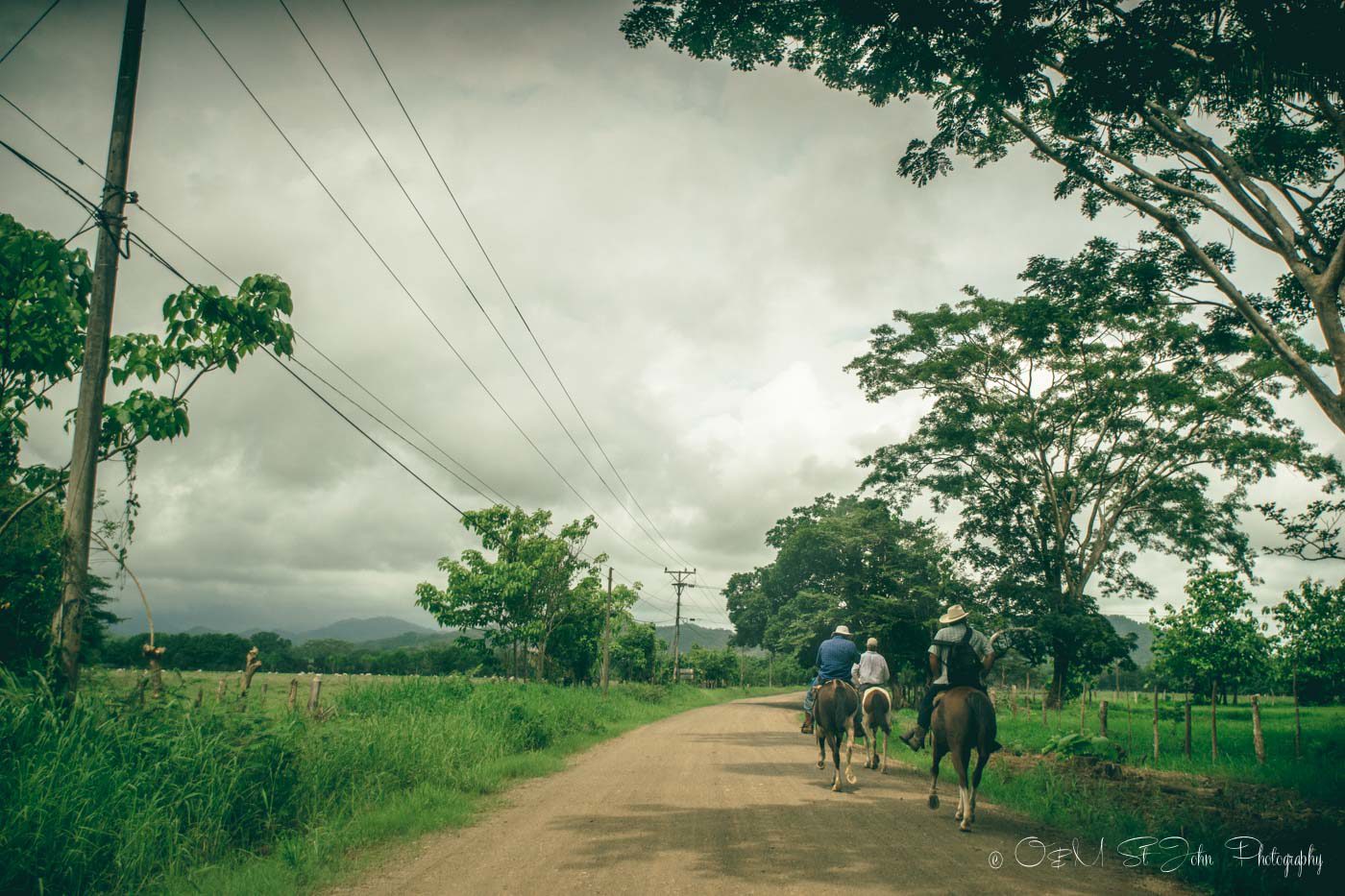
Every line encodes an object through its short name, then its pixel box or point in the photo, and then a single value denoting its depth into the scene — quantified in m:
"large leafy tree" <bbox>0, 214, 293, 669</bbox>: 6.83
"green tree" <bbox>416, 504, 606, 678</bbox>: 25.11
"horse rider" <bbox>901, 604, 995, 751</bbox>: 8.37
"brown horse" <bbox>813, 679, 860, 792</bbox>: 10.45
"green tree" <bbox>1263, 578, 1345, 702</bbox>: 27.70
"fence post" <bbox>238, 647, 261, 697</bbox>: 8.63
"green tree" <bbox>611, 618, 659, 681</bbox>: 45.67
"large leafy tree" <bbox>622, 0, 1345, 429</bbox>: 8.27
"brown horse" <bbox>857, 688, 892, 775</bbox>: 11.67
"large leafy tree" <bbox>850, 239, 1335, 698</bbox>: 22.02
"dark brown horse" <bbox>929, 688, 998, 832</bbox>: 7.79
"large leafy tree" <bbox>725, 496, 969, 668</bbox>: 29.91
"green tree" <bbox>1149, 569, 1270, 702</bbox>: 31.50
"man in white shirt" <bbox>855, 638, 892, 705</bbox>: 12.06
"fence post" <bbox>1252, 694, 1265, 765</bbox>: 13.66
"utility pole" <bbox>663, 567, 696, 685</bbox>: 56.97
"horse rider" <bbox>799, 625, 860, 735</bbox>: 11.24
